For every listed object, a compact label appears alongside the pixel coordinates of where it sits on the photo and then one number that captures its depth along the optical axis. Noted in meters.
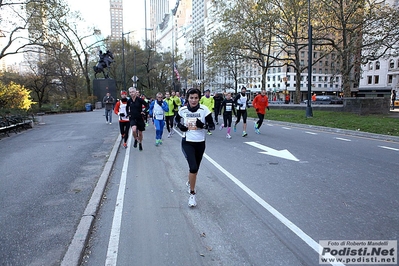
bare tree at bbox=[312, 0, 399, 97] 19.45
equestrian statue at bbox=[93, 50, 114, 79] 40.26
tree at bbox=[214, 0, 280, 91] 25.97
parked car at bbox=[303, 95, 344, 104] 50.82
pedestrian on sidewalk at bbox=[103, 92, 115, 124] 18.14
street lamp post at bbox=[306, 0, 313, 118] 19.80
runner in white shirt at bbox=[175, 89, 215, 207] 4.80
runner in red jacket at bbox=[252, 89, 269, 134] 12.51
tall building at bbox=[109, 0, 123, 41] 124.24
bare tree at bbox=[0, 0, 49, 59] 23.79
